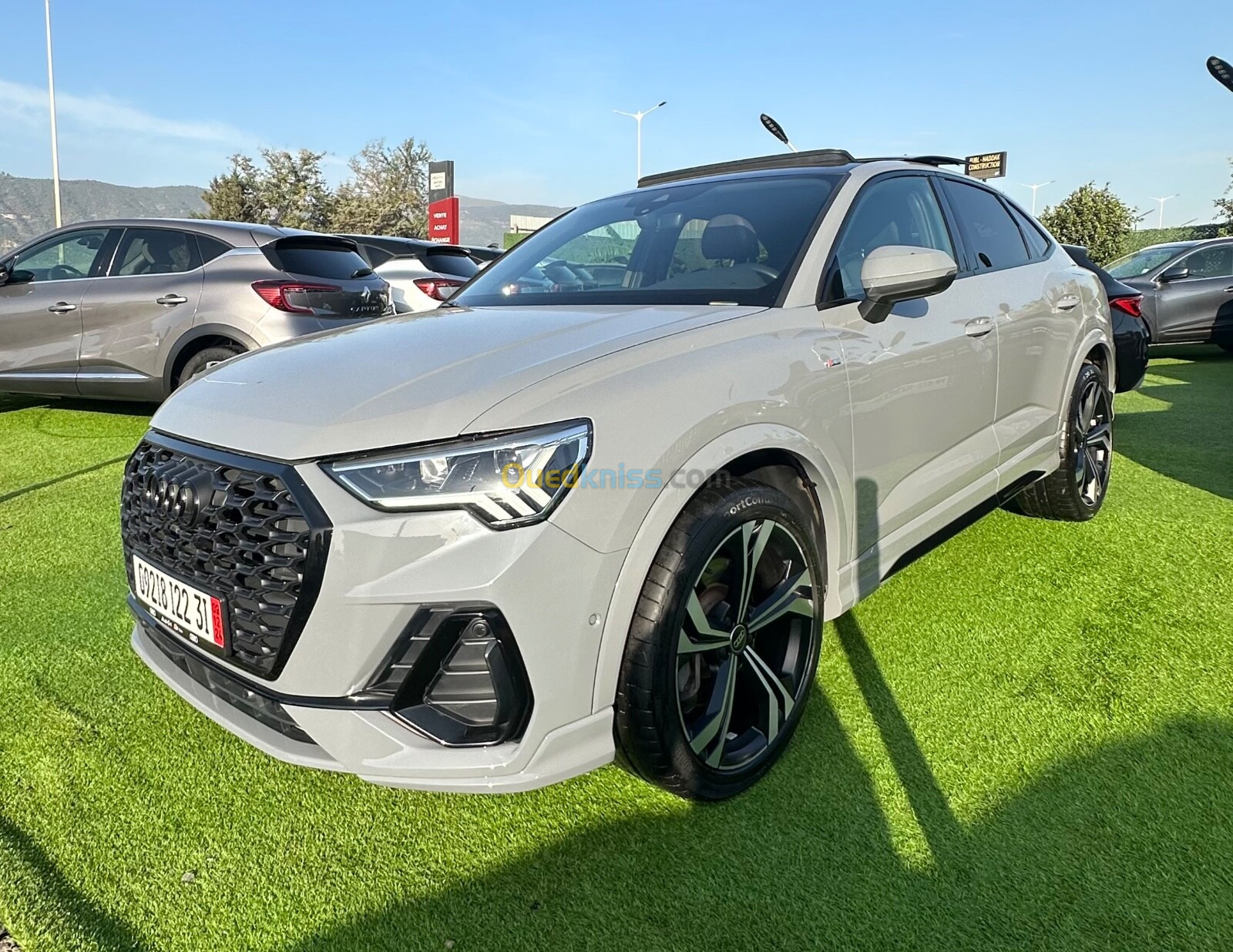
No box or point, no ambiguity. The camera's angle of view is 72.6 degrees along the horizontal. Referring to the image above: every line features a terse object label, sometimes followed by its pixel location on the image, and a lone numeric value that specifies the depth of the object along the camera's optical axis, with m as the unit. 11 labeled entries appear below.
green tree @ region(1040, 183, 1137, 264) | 31.73
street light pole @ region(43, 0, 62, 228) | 27.83
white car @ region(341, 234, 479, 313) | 7.56
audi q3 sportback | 1.60
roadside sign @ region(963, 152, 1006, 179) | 33.91
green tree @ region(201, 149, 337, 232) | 46.97
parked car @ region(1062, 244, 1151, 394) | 5.83
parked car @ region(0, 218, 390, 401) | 5.66
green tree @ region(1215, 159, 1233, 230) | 38.24
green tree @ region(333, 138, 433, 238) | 49.88
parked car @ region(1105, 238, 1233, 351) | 10.19
